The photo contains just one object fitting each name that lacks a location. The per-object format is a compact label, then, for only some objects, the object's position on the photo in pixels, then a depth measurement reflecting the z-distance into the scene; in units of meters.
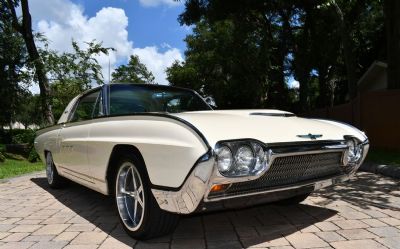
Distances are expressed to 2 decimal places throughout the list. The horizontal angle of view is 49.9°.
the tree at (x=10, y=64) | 20.42
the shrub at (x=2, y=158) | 13.99
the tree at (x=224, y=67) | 29.05
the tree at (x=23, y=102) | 23.05
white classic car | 3.12
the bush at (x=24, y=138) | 14.35
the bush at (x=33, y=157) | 13.43
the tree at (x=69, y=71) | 13.67
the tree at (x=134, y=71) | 60.91
